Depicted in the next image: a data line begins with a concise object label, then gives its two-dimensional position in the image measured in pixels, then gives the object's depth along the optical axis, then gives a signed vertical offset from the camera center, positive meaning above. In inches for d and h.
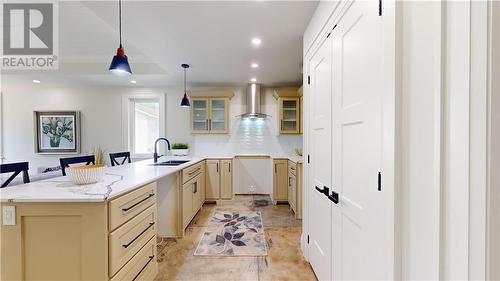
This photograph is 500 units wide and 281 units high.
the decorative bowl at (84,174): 59.7 -10.4
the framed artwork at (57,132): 181.3 +5.3
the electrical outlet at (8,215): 48.6 -17.7
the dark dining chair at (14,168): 73.6 -10.8
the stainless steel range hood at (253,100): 171.6 +31.0
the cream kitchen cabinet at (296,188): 122.2 -31.2
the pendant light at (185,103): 141.0 +23.7
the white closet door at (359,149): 37.6 -2.4
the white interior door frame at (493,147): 21.7 -0.9
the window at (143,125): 185.6 +11.6
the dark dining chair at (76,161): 96.7 -11.1
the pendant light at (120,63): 71.5 +25.8
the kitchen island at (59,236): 48.7 -22.8
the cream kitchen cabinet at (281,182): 156.2 -32.6
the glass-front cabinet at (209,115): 171.3 +18.7
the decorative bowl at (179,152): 174.6 -11.5
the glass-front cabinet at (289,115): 168.7 +18.7
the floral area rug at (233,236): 90.4 -48.7
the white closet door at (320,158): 62.2 -6.6
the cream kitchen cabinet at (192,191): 107.4 -31.5
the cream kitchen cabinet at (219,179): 160.1 -31.7
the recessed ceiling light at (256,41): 94.4 +44.3
